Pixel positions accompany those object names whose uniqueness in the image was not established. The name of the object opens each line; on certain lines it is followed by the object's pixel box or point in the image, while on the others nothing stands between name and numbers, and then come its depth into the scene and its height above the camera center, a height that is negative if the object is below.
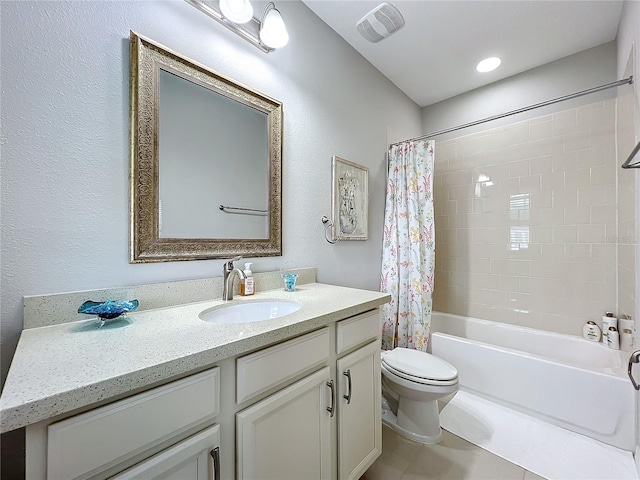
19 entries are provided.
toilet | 1.51 -0.84
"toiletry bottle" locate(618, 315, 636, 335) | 1.62 -0.52
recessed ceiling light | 2.11 +1.44
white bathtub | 1.52 -0.89
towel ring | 1.77 +0.11
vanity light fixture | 1.17 +1.02
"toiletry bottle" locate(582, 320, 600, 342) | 1.93 -0.65
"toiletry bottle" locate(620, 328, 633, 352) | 1.64 -0.63
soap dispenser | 1.29 -0.21
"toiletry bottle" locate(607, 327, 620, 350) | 1.83 -0.67
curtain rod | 1.51 +0.89
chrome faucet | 1.19 -0.17
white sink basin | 1.12 -0.31
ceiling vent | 1.61 +1.38
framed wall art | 1.83 +0.30
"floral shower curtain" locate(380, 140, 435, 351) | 2.11 -0.10
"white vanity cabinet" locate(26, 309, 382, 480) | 0.52 -0.48
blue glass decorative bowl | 0.82 -0.21
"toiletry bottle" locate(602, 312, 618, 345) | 1.87 -0.57
